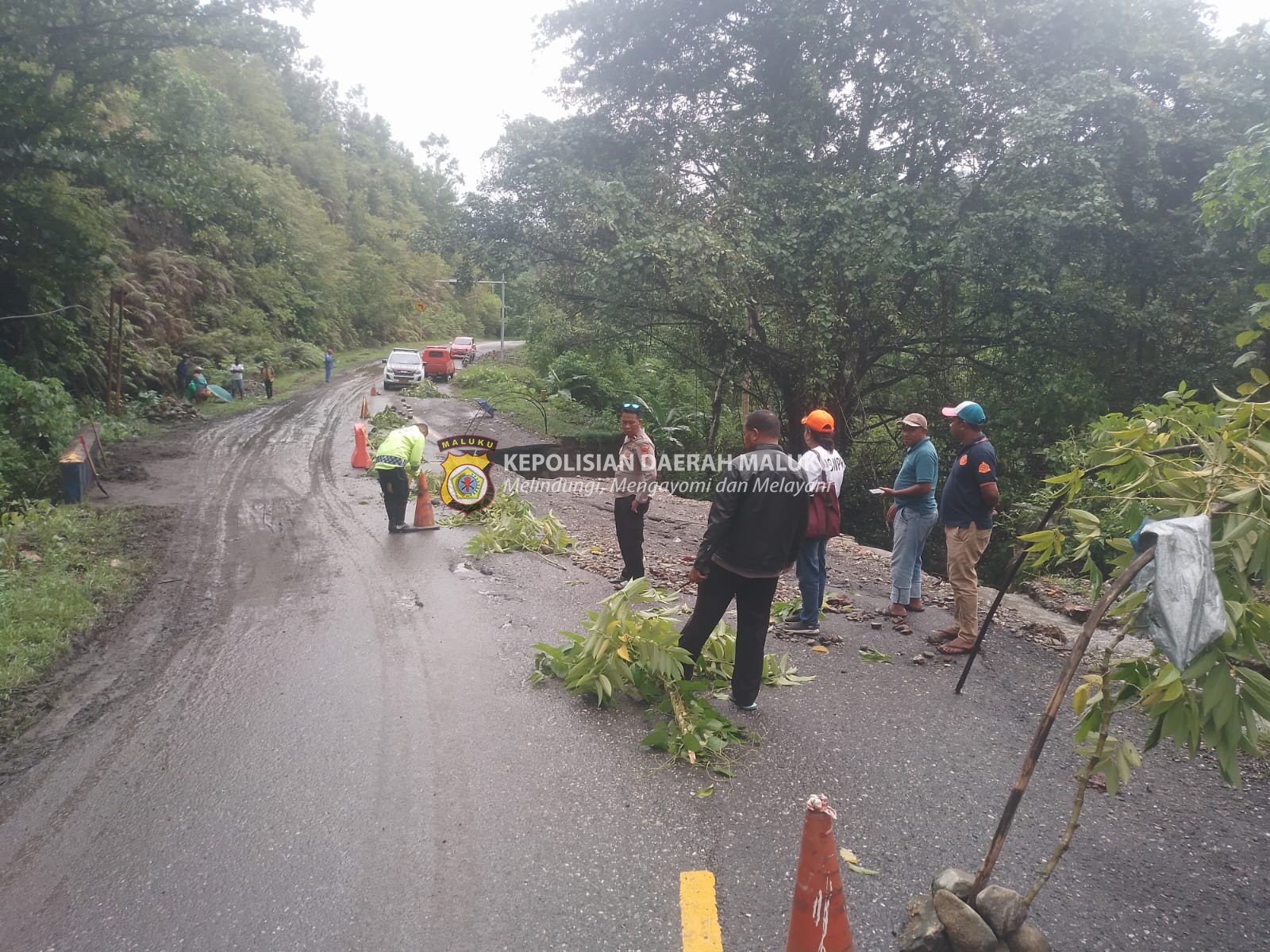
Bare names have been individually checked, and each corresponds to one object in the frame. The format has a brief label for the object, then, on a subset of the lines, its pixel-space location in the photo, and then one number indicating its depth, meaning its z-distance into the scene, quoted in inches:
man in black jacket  175.3
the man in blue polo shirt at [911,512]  241.3
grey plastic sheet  89.3
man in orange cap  233.1
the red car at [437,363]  1309.1
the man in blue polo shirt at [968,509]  222.1
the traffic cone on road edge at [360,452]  548.4
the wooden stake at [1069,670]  95.3
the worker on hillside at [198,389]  872.9
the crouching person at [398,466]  351.9
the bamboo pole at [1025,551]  109.5
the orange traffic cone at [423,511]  373.7
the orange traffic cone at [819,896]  103.0
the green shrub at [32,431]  421.4
